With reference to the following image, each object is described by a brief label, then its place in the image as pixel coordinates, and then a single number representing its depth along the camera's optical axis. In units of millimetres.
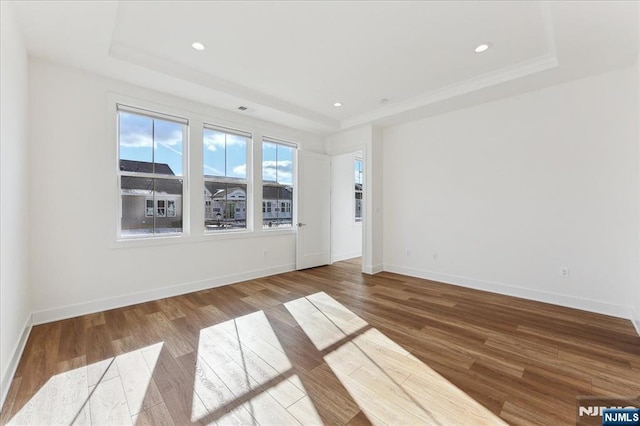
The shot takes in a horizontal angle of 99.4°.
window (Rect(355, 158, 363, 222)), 7096
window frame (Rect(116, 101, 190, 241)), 3375
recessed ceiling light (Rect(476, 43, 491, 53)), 2780
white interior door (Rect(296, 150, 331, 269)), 5379
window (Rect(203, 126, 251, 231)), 4242
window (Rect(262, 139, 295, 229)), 4988
